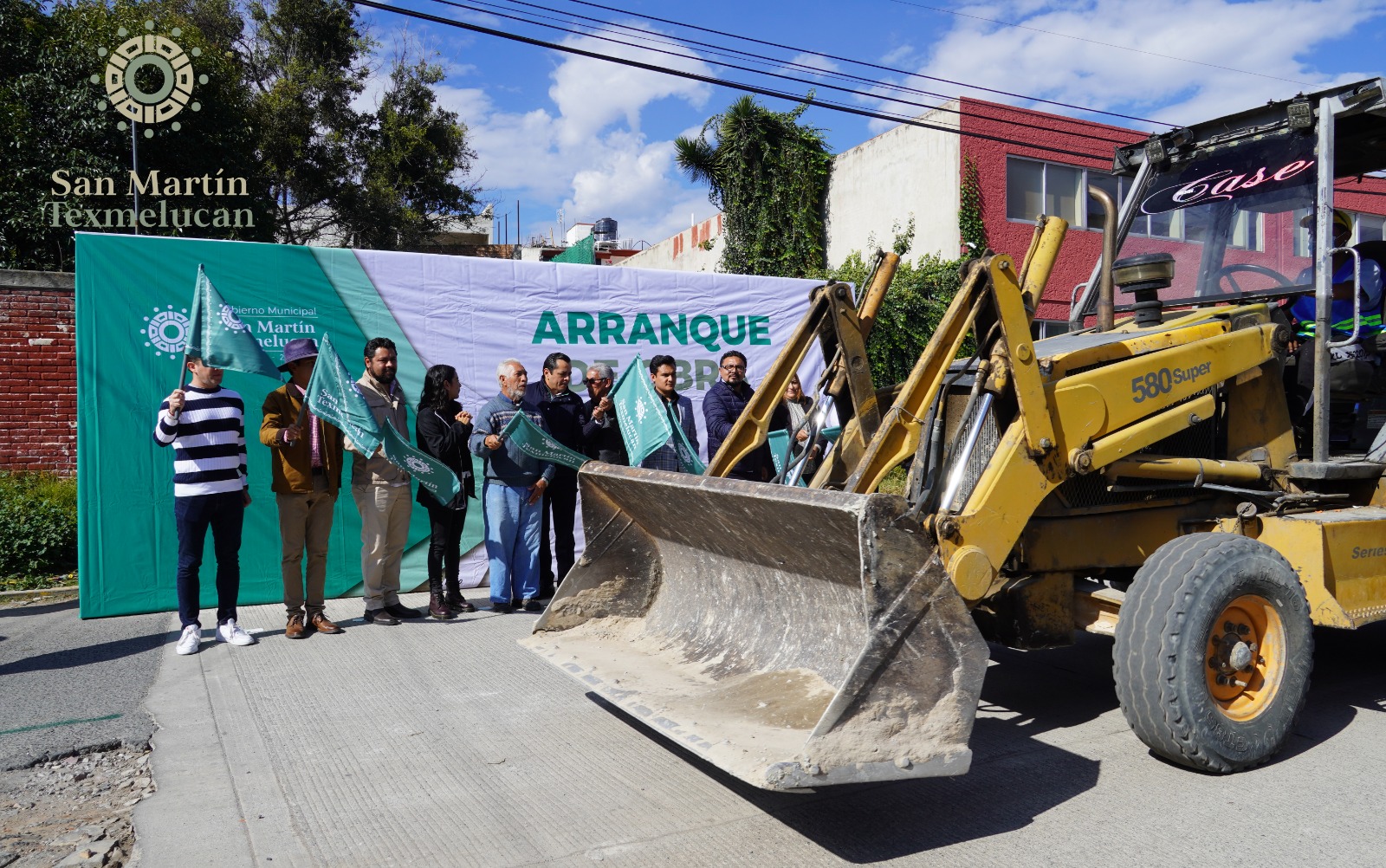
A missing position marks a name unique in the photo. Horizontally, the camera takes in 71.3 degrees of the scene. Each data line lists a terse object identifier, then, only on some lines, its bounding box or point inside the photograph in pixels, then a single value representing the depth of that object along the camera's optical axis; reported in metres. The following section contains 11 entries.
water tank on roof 40.25
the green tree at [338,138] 20.59
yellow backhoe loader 3.57
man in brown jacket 6.56
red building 17.86
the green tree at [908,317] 13.91
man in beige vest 6.92
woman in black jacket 7.26
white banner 8.34
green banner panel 7.24
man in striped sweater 6.29
